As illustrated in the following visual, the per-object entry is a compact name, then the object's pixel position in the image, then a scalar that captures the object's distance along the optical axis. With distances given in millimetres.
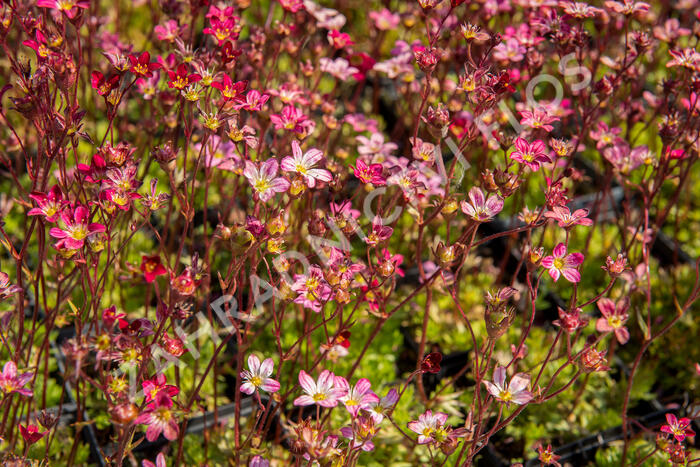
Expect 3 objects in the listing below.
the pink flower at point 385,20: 1141
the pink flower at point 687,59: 1024
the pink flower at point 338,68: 1070
